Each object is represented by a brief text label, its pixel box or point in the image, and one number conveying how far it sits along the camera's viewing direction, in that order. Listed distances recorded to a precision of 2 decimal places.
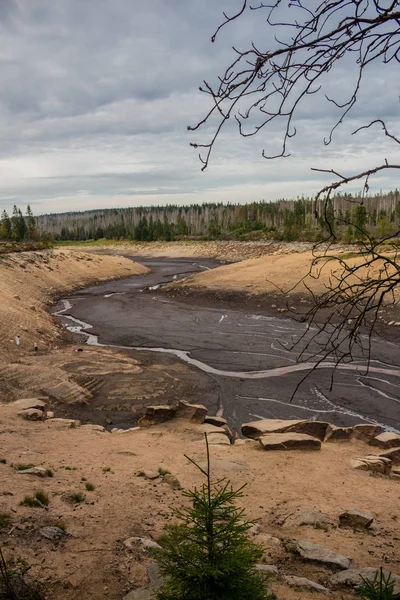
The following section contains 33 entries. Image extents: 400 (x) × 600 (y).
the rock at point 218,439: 11.34
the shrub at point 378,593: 3.27
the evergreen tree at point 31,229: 107.32
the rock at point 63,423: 12.27
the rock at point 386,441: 11.33
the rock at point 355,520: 7.07
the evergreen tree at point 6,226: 109.25
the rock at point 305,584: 4.89
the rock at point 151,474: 8.84
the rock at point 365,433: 11.84
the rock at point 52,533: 5.96
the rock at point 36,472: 8.37
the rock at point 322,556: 5.56
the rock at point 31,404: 13.42
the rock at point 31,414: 12.61
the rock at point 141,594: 4.50
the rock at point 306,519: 7.13
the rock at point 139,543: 5.81
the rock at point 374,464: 9.84
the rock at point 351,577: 5.01
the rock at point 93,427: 12.44
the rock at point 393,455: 10.66
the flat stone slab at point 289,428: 11.98
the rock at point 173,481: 8.51
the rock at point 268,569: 5.02
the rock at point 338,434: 11.91
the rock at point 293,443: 10.89
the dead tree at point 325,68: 3.07
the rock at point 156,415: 13.05
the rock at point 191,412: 12.86
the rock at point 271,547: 5.94
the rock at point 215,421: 12.73
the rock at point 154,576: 4.72
